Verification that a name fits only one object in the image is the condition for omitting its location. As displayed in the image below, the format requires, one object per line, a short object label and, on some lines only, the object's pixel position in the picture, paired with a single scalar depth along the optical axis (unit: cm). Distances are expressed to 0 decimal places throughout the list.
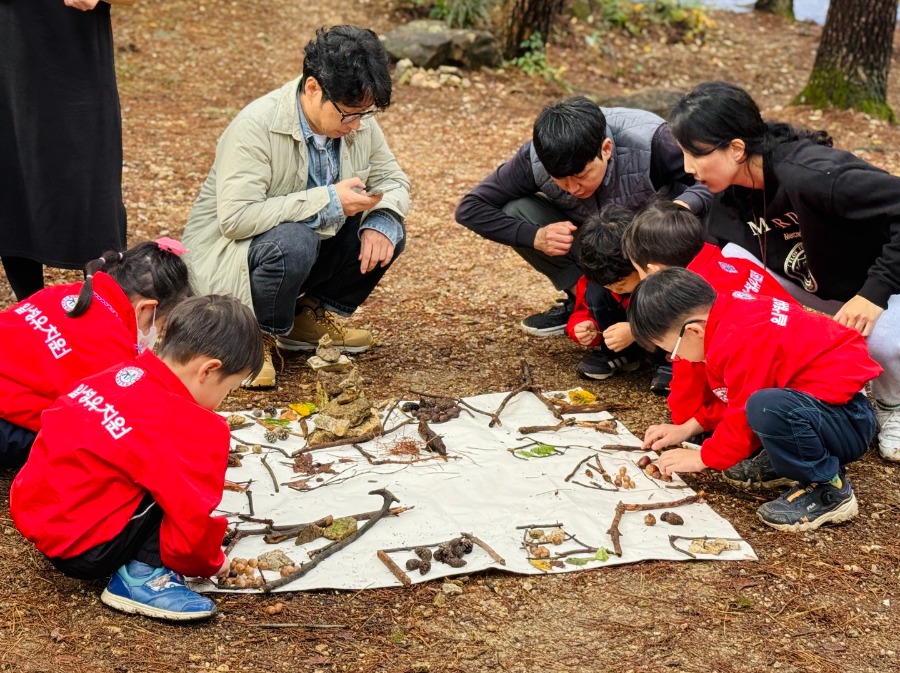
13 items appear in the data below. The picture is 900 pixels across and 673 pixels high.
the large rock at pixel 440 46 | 871
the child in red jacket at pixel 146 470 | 239
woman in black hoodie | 321
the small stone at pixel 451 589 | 271
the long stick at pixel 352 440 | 346
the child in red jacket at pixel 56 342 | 285
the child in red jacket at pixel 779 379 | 297
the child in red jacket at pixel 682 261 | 347
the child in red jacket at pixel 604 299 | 379
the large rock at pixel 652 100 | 784
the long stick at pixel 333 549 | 268
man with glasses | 367
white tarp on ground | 285
